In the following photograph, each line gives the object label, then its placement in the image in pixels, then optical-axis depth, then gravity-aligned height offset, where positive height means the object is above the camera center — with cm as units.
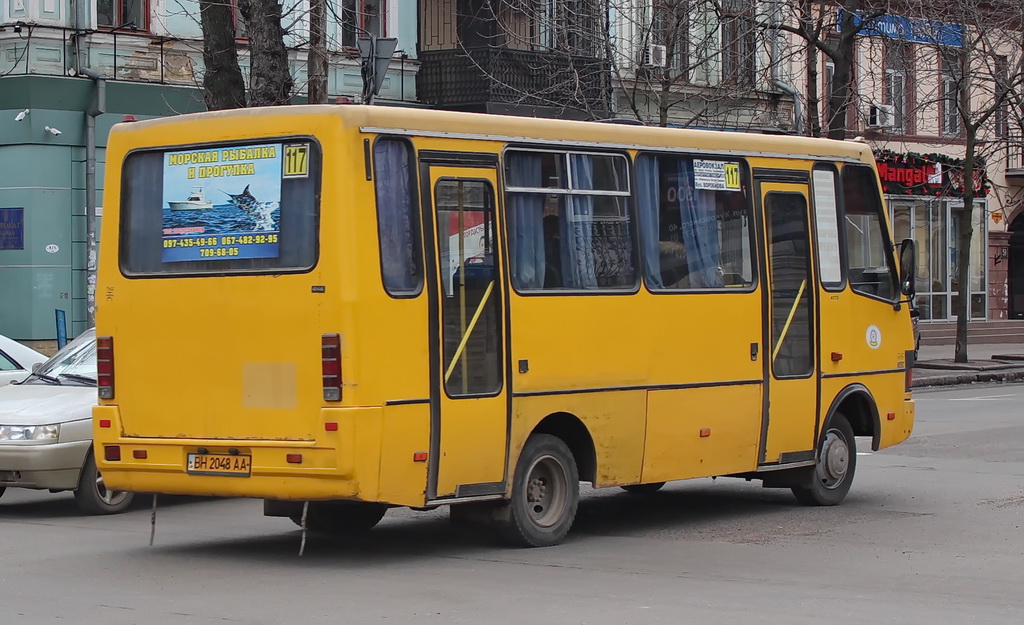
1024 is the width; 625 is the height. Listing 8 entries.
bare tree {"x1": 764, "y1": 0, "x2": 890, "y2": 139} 2689 +446
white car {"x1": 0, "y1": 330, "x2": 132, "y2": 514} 1225 -98
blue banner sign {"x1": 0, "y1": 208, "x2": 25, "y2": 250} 2639 +140
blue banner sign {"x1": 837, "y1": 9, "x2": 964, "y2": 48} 2953 +521
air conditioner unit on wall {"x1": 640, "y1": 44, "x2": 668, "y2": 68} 2744 +466
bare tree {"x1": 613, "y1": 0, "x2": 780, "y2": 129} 2552 +447
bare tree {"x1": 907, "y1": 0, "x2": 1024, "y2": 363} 3106 +485
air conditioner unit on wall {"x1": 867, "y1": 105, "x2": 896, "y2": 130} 4033 +462
